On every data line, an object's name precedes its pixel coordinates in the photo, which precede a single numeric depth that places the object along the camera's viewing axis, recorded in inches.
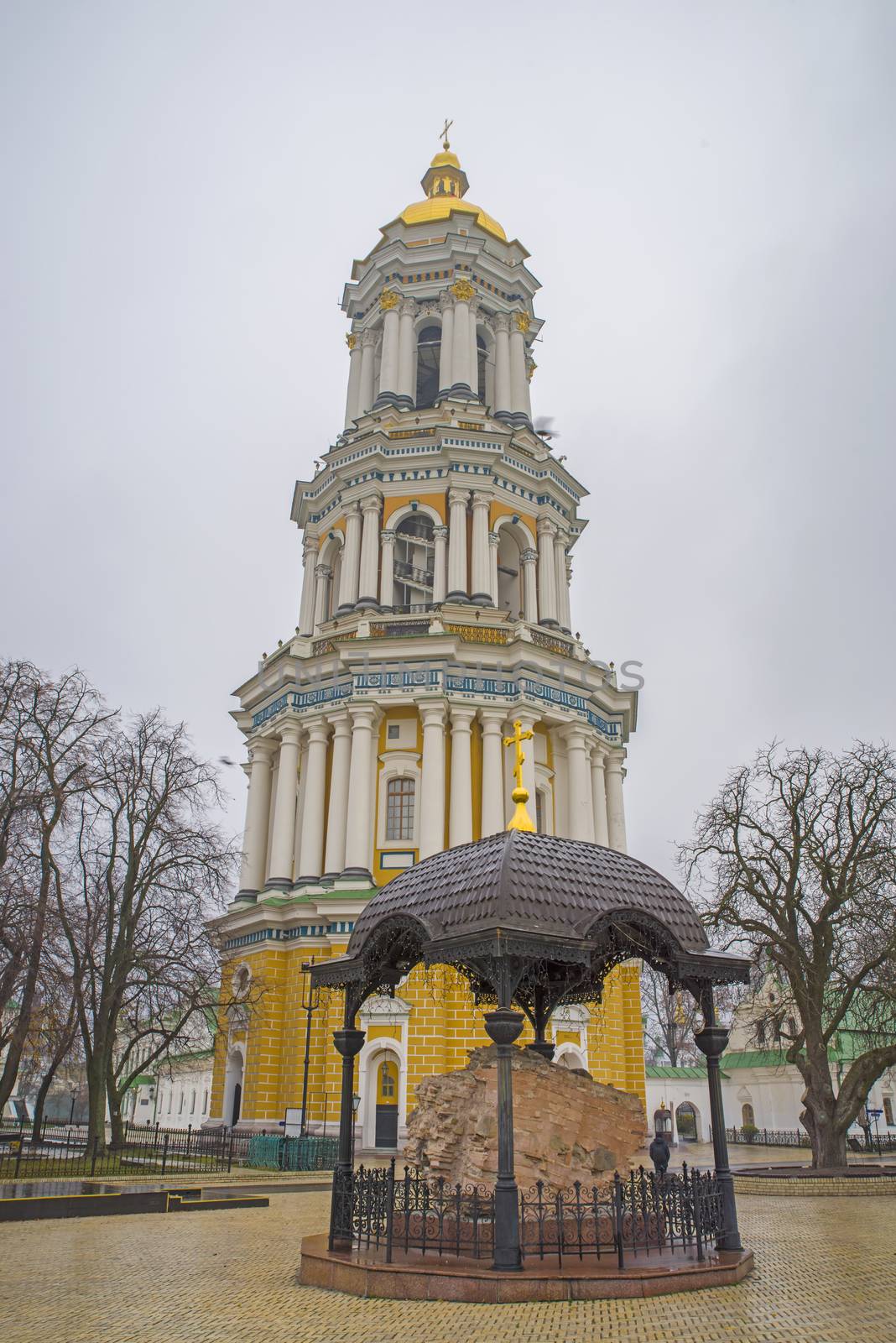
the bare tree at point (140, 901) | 967.0
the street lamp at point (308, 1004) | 1043.3
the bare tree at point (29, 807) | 837.2
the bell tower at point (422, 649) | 1198.9
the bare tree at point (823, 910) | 892.0
